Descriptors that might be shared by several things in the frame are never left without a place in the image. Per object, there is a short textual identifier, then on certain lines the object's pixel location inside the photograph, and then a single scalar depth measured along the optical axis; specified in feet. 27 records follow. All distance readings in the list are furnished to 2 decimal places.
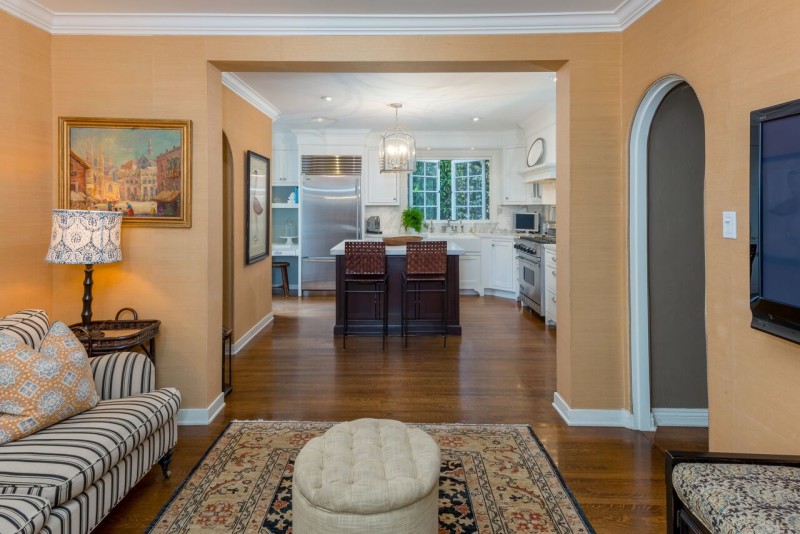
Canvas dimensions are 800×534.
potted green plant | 27.76
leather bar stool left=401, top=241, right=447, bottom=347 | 17.58
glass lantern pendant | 20.90
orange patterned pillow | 6.78
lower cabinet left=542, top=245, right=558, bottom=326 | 19.89
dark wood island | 18.98
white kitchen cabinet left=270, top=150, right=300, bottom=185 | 28.53
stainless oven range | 21.48
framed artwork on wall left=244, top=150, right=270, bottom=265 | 17.85
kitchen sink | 28.09
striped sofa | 5.68
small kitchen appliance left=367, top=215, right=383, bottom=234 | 28.63
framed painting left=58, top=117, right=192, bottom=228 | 10.86
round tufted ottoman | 5.54
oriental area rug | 7.40
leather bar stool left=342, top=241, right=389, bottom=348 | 17.54
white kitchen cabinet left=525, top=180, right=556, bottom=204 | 23.94
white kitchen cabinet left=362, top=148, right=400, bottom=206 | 27.98
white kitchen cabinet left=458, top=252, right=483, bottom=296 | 28.12
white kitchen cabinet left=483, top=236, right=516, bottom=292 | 27.02
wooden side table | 9.48
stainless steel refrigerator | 27.66
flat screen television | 5.72
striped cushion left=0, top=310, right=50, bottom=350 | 7.76
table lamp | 9.30
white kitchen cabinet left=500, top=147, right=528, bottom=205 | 27.25
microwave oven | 26.08
